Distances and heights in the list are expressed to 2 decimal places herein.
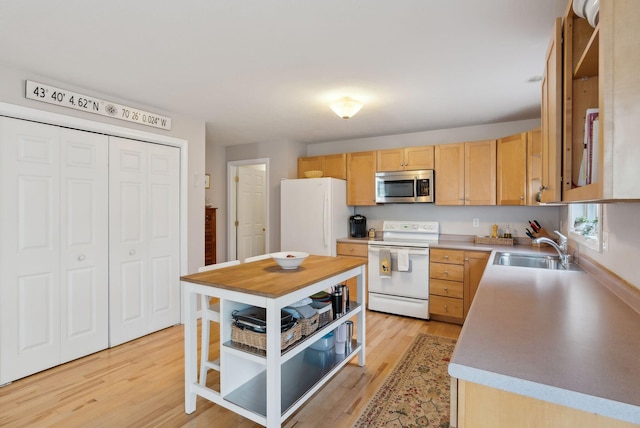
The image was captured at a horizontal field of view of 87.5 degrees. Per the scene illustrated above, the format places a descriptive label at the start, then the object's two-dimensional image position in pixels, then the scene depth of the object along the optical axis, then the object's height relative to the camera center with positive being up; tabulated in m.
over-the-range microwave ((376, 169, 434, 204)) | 4.11 +0.33
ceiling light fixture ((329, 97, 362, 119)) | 3.07 +0.98
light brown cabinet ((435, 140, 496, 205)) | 3.79 +0.47
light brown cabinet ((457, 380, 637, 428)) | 0.77 -0.48
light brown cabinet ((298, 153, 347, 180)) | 4.71 +0.69
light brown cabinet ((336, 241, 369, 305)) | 4.26 -0.50
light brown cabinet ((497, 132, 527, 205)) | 3.43 +0.46
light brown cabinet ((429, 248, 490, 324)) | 3.54 -0.74
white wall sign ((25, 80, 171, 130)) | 2.55 +0.92
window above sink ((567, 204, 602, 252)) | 1.93 -0.08
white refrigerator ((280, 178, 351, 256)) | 4.32 -0.02
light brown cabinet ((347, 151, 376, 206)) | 4.50 +0.48
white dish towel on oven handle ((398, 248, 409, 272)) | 3.84 -0.55
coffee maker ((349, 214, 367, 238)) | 4.65 -0.19
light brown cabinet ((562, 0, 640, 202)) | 0.77 +0.26
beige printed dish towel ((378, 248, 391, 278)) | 3.95 -0.60
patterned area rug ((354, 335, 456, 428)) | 2.03 -1.25
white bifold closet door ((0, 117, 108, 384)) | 2.47 -0.28
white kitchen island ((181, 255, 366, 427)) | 1.77 -0.79
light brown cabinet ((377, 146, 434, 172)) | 4.14 +0.69
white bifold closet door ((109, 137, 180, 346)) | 3.12 -0.26
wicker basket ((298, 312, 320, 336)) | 2.06 -0.71
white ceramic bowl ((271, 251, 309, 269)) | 2.34 -0.34
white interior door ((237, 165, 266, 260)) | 5.61 +0.00
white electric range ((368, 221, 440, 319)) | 3.82 -0.70
